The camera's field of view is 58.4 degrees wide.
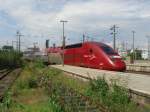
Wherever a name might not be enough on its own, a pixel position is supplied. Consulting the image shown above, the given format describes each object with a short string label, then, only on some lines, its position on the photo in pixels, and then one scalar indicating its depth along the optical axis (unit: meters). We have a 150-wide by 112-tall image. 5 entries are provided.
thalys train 11.96
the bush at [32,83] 7.86
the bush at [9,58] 25.00
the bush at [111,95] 4.32
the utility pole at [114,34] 28.03
